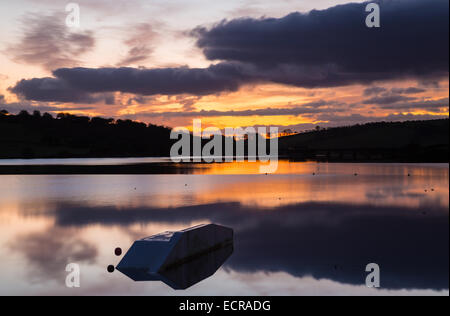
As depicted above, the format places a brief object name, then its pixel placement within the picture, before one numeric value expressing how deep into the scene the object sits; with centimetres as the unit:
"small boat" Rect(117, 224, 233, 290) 1700
